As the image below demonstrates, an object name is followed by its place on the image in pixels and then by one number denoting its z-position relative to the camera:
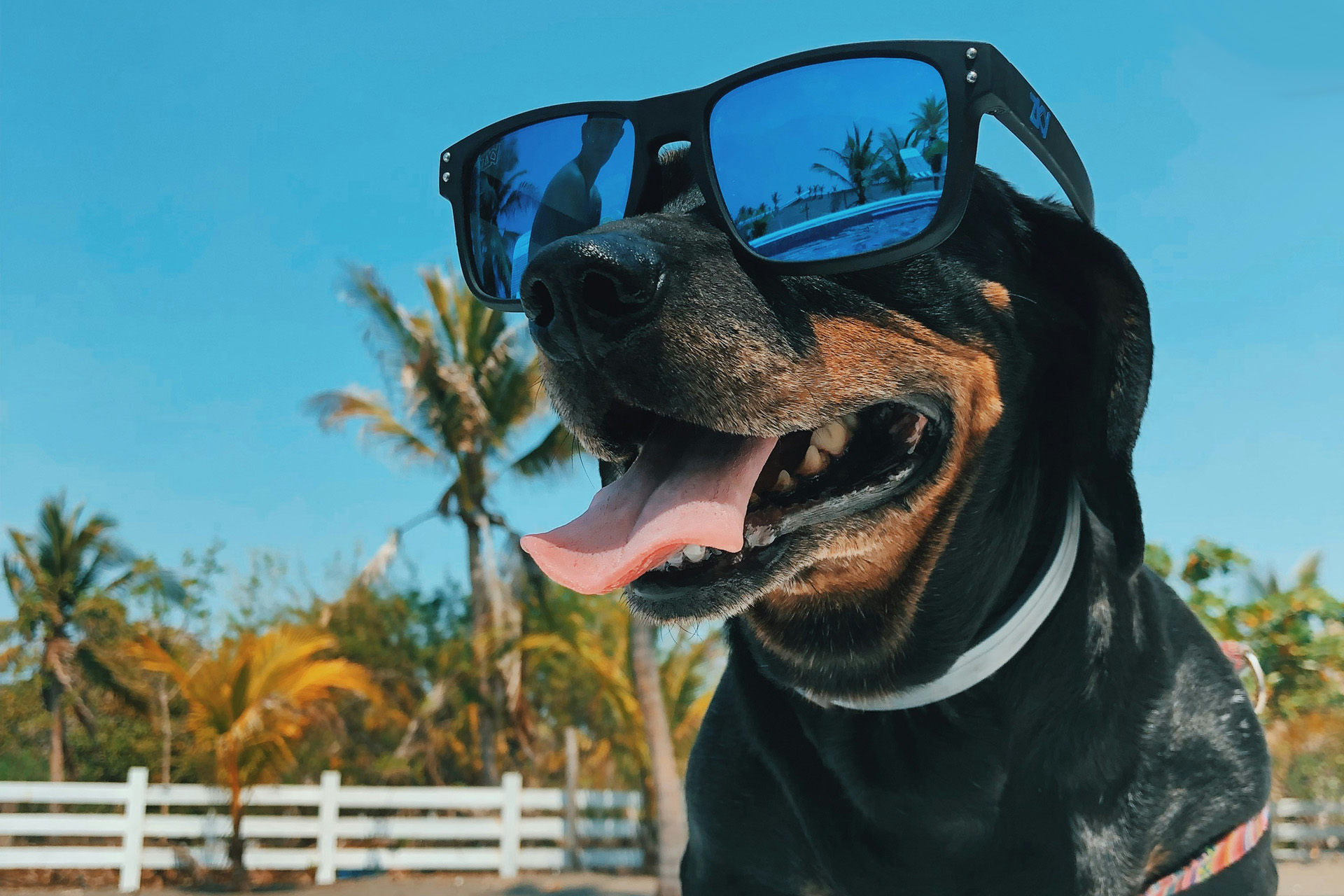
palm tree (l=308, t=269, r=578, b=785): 17.67
